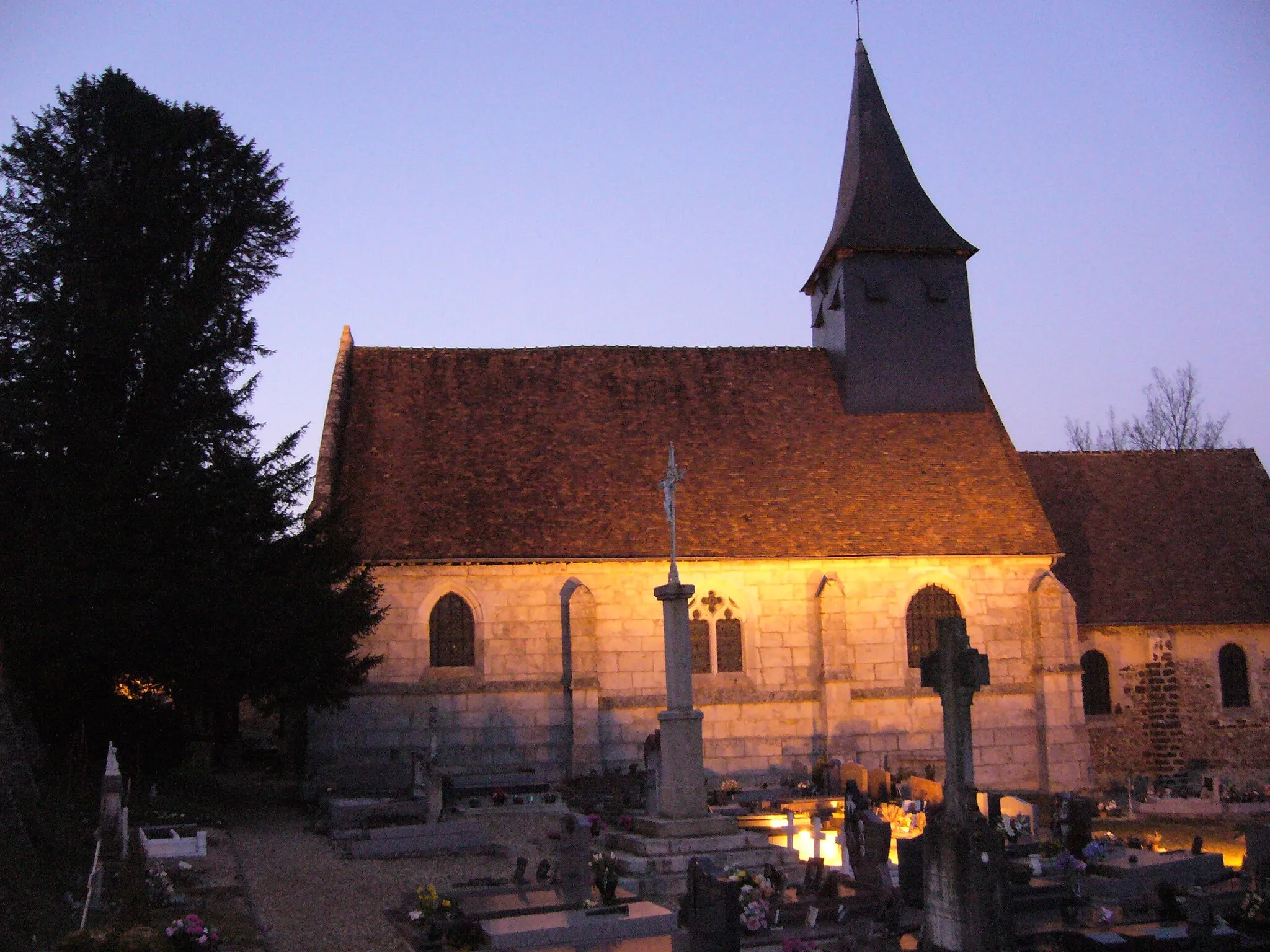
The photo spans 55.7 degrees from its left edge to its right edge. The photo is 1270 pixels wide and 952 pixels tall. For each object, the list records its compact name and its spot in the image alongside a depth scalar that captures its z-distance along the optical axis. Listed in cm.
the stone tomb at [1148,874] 1281
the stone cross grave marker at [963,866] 956
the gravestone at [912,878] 1217
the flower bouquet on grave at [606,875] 1214
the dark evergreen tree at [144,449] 1830
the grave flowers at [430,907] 1152
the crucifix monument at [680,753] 1465
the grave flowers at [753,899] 1112
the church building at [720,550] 2247
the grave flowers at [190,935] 989
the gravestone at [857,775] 1966
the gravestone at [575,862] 1227
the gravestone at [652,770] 1564
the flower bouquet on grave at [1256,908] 1106
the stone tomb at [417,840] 1585
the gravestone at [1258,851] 1291
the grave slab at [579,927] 1081
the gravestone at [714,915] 1031
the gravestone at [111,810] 1273
